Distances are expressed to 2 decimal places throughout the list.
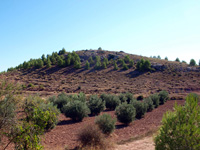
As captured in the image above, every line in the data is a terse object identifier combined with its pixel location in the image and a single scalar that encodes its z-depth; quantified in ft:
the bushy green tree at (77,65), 209.20
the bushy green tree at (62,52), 272.90
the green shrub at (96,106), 60.31
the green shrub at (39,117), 17.47
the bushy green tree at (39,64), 209.26
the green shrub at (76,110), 50.52
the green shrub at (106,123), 34.06
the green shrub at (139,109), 55.67
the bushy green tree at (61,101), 68.28
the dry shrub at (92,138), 27.35
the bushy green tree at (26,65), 208.35
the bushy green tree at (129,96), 92.48
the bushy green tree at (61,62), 213.66
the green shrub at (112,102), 76.28
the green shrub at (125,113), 45.33
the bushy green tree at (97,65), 207.82
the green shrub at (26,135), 16.32
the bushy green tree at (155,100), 80.41
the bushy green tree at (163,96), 91.66
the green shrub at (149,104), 69.09
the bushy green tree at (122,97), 86.89
